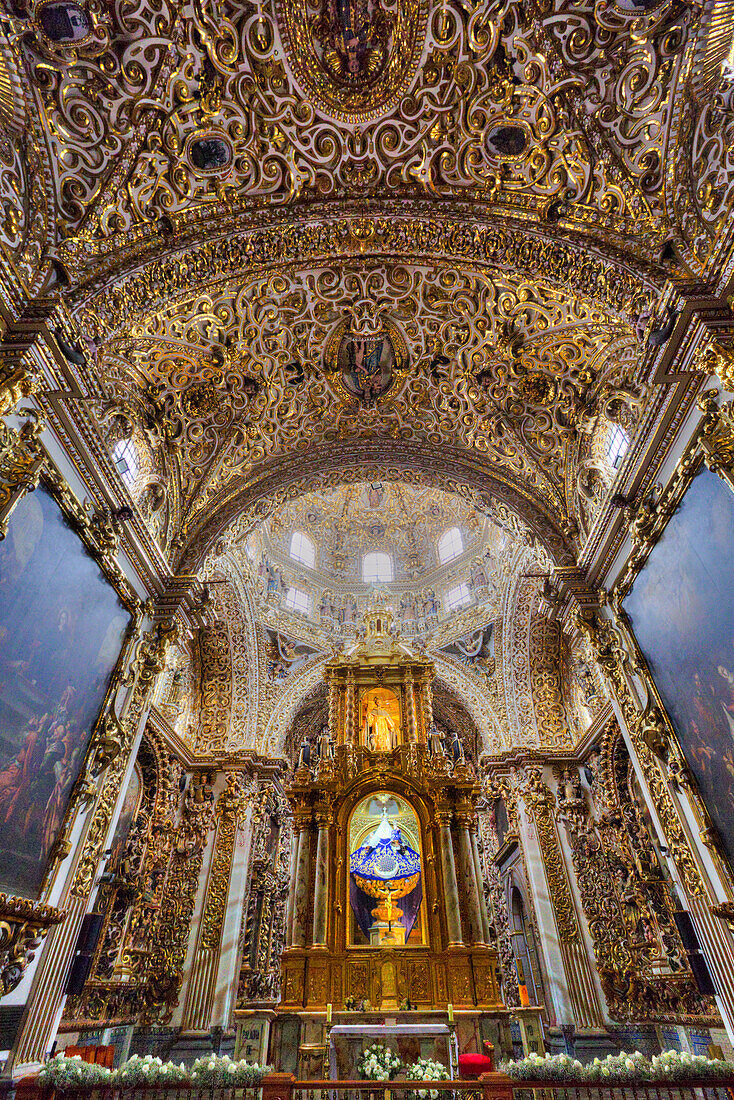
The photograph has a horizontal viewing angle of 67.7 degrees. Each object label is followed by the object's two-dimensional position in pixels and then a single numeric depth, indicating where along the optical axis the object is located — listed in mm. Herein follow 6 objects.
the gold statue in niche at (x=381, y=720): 17203
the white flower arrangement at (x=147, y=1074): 5750
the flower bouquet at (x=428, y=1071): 8484
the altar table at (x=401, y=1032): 9883
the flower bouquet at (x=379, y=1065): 9250
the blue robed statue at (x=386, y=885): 13406
